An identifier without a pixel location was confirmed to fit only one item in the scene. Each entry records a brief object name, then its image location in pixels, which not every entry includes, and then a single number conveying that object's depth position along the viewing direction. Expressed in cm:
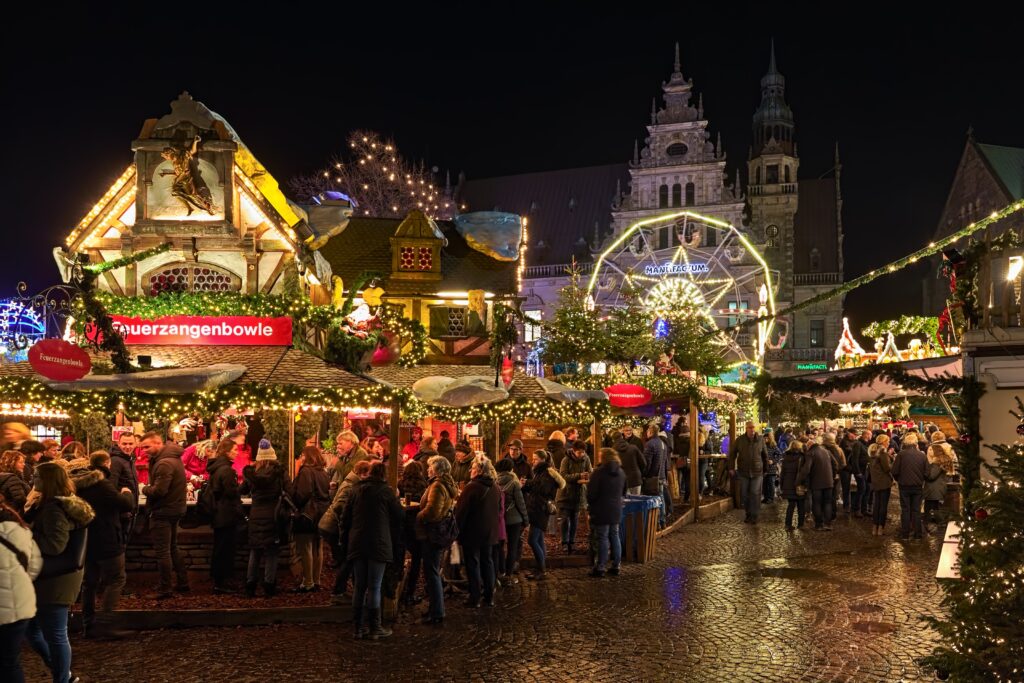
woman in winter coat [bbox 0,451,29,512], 837
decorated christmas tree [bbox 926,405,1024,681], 532
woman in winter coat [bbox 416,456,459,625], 902
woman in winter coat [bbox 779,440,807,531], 1623
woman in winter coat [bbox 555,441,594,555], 1295
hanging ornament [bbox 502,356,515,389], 1484
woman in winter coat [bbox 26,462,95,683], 636
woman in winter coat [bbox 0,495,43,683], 548
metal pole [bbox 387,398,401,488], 1116
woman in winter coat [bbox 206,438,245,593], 994
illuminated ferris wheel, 4347
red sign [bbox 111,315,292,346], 1506
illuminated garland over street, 804
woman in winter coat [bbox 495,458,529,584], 1078
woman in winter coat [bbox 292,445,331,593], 976
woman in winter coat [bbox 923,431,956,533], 1510
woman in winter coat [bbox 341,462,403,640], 839
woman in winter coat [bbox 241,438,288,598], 973
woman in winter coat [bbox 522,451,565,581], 1158
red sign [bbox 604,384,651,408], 1670
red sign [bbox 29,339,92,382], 1059
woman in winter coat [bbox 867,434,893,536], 1548
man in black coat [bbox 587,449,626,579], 1157
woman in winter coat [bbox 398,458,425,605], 957
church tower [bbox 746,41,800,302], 5441
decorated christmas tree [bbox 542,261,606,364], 2183
